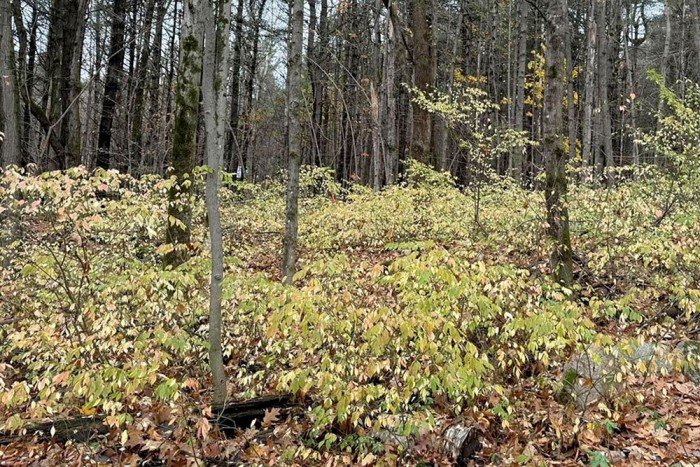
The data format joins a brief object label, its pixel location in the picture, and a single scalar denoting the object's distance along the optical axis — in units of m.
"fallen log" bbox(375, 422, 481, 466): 4.14
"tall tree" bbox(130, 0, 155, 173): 15.54
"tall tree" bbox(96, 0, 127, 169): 15.60
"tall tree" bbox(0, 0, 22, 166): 7.91
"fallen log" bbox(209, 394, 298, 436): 4.55
